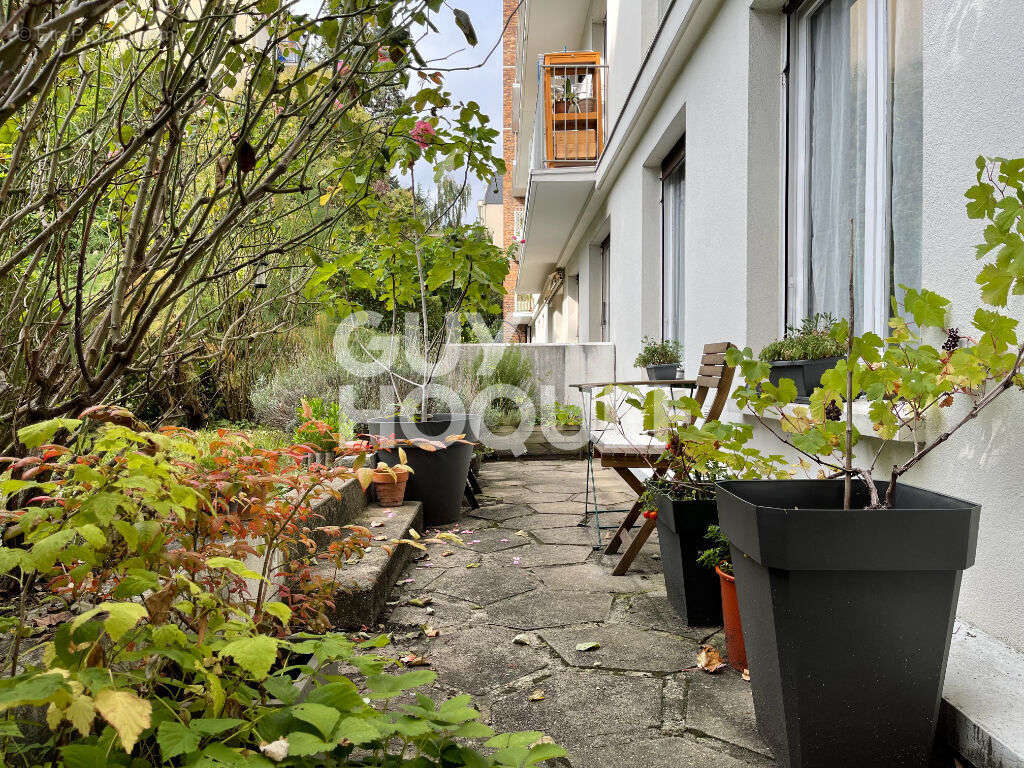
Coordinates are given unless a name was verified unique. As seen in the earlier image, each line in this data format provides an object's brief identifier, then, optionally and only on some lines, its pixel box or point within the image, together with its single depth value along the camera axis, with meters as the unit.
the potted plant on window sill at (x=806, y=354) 2.54
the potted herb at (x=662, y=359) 4.96
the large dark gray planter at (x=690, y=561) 2.48
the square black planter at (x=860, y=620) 1.41
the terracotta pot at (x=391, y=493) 4.08
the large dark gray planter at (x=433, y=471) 4.21
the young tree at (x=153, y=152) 1.18
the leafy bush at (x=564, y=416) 7.24
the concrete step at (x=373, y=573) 2.52
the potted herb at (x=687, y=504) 2.19
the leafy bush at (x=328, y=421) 4.26
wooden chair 3.06
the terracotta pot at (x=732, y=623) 2.18
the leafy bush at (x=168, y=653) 0.93
